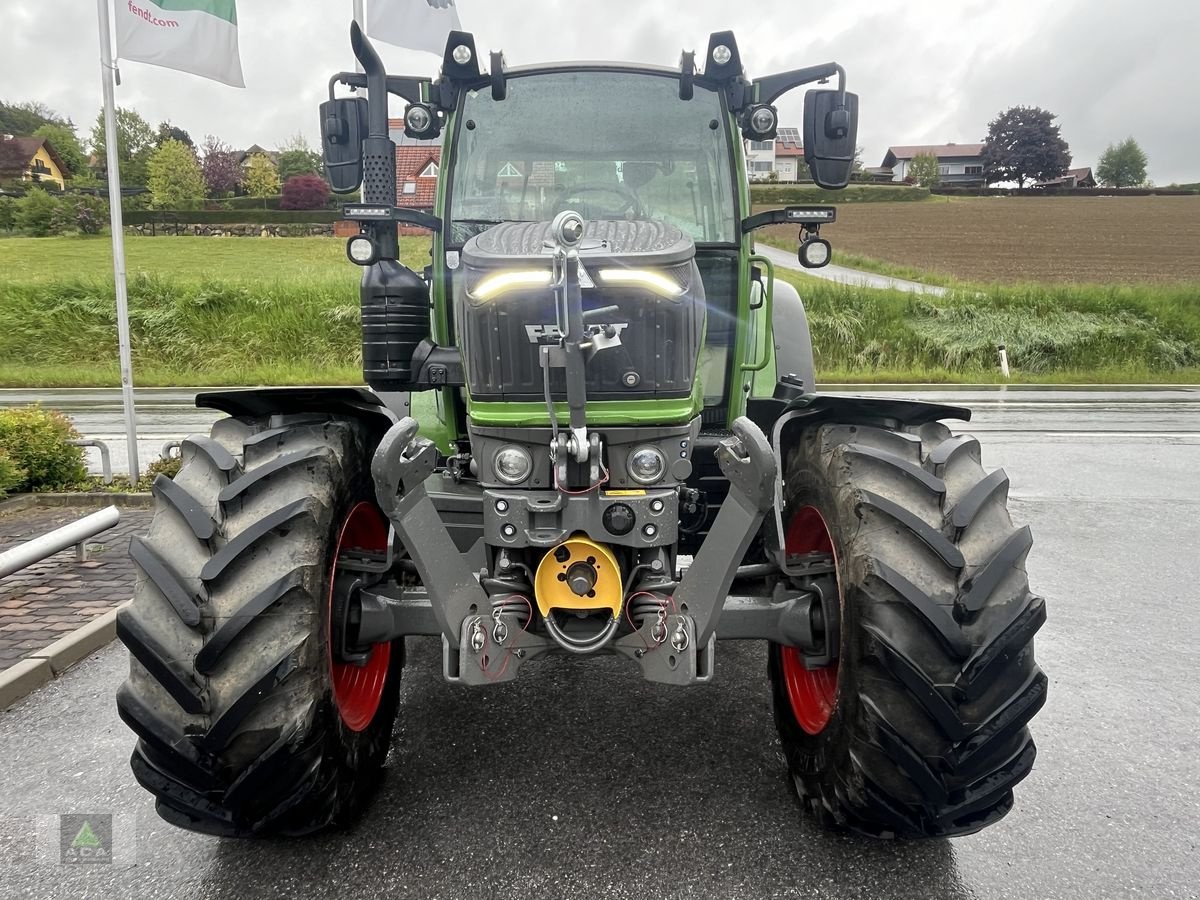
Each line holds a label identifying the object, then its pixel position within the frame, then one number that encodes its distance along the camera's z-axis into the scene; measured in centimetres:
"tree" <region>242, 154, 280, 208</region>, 5869
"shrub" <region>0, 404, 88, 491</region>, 703
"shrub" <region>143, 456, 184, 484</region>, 732
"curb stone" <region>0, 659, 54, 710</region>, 363
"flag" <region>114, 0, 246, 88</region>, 670
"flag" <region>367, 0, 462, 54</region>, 887
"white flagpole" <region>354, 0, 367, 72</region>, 891
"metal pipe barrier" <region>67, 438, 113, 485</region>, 730
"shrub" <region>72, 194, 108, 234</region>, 4247
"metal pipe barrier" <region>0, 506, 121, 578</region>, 424
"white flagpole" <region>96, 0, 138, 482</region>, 680
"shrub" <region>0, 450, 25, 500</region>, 669
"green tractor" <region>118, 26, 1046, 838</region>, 228
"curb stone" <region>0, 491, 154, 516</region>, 688
